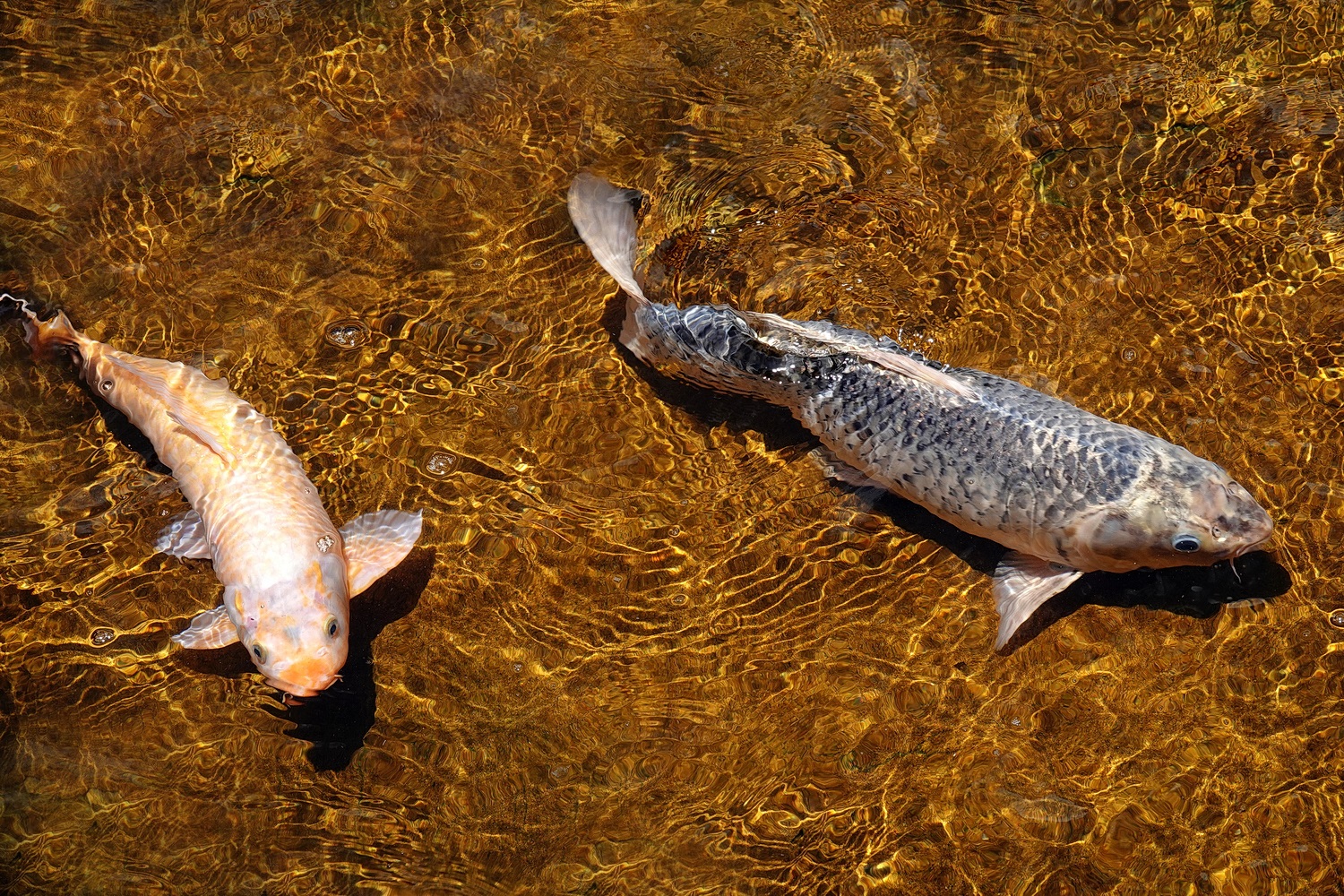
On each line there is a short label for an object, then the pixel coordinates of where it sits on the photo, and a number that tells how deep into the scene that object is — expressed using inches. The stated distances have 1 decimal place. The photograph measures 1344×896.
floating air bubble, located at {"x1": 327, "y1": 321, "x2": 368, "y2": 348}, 218.5
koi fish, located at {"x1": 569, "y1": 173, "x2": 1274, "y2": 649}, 177.6
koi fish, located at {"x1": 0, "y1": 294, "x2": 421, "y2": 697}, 166.2
